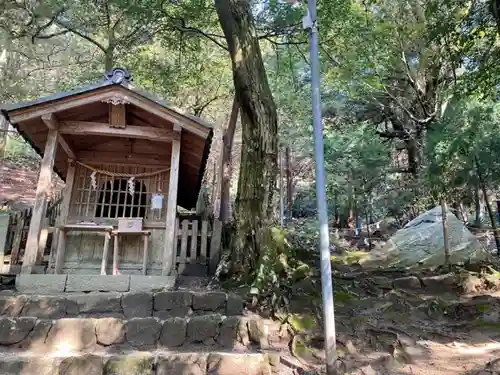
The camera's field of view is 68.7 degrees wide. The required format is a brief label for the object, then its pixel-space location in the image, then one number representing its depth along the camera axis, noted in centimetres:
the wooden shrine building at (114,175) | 643
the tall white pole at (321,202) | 342
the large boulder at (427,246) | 829
